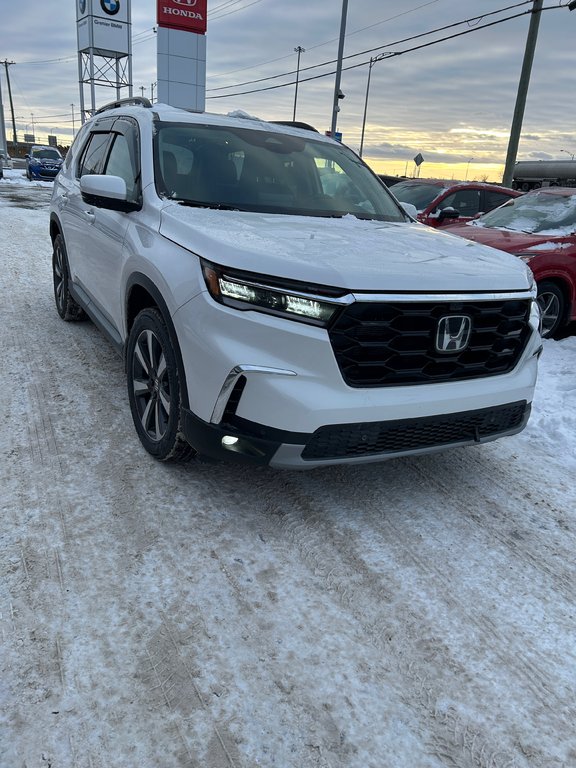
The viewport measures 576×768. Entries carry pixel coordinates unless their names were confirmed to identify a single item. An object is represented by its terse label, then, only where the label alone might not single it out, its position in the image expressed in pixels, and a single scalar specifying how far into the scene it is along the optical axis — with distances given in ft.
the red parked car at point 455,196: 31.30
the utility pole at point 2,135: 121.20
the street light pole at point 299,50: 160.78
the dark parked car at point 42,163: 93.09
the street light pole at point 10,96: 231.36
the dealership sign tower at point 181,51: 94.89
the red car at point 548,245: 20.27
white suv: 7.79
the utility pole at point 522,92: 47.70
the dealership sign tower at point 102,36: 107.34
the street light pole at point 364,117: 152.01
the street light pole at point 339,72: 69.00
